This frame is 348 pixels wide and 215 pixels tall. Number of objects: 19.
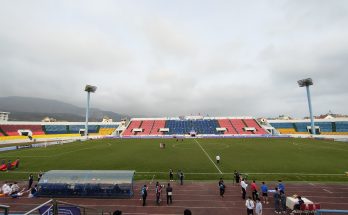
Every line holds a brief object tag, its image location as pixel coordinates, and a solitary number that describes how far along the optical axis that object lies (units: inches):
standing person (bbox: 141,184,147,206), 761.0
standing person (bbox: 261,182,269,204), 790.5
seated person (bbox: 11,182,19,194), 867.4
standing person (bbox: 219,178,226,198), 825.4
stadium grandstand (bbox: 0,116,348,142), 3964.1
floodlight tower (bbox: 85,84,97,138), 4277.3
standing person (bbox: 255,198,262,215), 644.7
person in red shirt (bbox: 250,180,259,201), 796.9
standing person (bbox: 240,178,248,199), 811.4
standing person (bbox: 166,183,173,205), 776.7
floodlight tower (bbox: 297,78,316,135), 3792.8
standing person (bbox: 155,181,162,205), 777.6
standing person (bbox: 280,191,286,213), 720.3
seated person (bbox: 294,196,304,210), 657.2
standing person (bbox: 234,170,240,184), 1001.5
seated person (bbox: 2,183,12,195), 862.5
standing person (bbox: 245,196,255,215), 633.0
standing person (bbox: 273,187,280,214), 714.2
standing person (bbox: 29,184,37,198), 865.5
